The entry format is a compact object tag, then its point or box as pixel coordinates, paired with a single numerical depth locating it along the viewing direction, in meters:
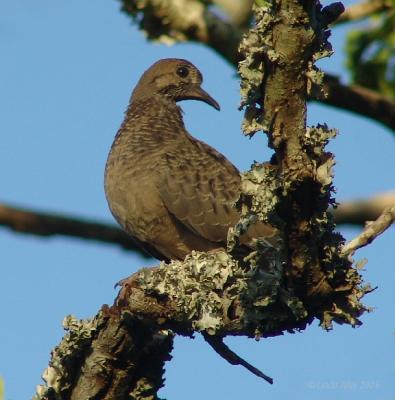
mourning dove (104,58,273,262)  12.95
